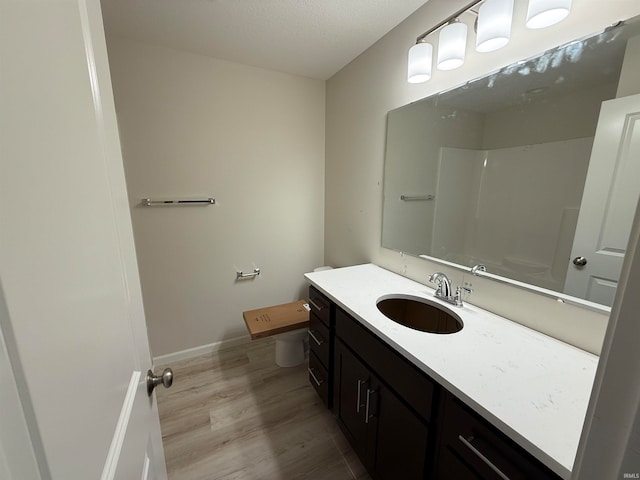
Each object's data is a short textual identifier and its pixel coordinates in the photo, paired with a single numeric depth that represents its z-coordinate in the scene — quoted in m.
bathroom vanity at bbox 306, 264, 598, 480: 0.65
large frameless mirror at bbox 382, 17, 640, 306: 0.85
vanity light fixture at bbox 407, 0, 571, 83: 0.90
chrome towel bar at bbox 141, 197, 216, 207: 1.90
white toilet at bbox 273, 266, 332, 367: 2.12
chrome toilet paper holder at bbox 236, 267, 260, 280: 2.33
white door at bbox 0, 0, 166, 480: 0.27
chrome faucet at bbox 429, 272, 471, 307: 1.31
